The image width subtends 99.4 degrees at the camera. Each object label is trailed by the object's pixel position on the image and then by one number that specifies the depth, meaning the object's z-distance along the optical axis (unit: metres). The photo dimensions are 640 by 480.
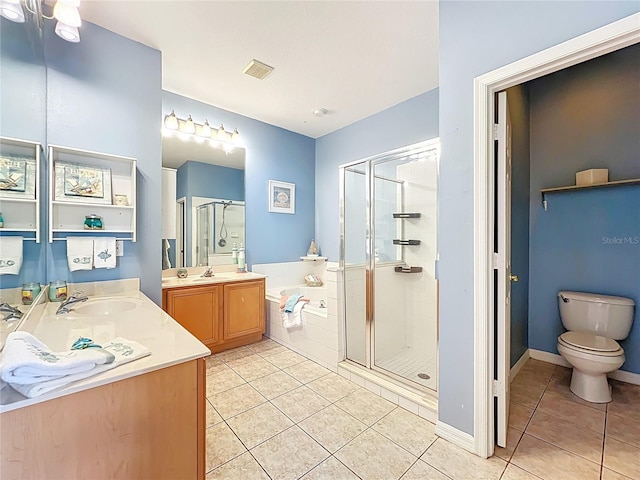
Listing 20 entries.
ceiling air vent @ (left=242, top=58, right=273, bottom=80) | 2.29
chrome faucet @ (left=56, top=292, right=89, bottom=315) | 1.51
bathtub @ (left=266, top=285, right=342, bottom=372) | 2.52
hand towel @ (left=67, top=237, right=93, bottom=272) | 1.82
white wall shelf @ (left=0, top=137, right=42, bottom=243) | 1.25
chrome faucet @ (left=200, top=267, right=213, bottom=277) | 2.98
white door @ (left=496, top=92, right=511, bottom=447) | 1.52
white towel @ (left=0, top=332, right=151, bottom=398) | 0.72
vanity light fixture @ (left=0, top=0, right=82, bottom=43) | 1.52
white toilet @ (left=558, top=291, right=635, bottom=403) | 1.94
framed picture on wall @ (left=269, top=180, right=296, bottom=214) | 3.54
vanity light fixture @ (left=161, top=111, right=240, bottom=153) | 2.70
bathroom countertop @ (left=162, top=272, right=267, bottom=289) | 2.52
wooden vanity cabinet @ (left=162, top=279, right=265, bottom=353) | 2.48
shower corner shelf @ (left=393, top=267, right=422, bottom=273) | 2.85
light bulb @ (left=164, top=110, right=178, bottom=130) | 2.67
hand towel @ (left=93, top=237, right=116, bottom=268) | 1.91
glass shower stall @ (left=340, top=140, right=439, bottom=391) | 2.51
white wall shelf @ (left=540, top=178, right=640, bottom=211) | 2.16
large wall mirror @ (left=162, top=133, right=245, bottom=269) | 2.77
